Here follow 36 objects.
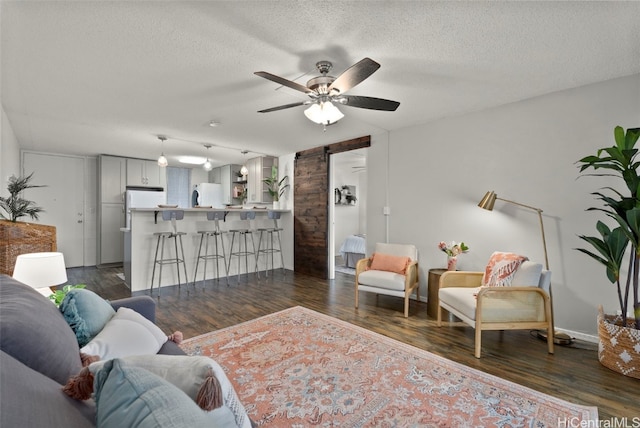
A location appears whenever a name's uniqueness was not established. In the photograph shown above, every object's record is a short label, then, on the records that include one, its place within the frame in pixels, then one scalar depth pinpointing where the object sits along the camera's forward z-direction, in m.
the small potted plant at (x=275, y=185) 6.27
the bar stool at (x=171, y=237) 4.48
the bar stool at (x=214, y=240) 5.09
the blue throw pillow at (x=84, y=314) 1.35
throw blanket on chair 2.81
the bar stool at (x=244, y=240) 5.47
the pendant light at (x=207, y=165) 5.74
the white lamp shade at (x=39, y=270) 1.83
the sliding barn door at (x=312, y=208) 5.41
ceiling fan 2.31
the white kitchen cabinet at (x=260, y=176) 6.44
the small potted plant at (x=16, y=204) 2.93
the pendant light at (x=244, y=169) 6.01
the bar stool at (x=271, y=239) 5.91
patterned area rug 1.74
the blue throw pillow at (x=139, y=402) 0.58
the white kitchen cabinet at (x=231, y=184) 7.68
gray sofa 0.60
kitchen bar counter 4.45
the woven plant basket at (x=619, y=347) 2.17
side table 3.38
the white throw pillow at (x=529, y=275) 2.66
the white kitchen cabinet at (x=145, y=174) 6.66
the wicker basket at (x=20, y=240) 2.77
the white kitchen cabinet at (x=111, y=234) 6.37
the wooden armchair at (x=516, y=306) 2.54
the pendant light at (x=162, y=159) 4.83
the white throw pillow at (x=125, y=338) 1.29
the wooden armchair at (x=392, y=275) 3.49
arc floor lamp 2.76
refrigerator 6.32
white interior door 5.95
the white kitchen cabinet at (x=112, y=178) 6.29
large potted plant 2.19
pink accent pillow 3.76
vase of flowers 3.43
